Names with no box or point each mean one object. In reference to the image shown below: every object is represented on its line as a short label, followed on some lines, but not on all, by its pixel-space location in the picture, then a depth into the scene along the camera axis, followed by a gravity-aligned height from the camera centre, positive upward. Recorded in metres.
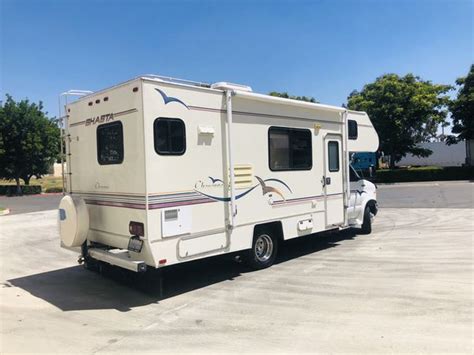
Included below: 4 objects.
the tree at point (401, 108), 31.70 +4.46
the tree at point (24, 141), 30.20 +2.69
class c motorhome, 5.68 +0.02
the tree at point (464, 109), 31.95 +4.38
